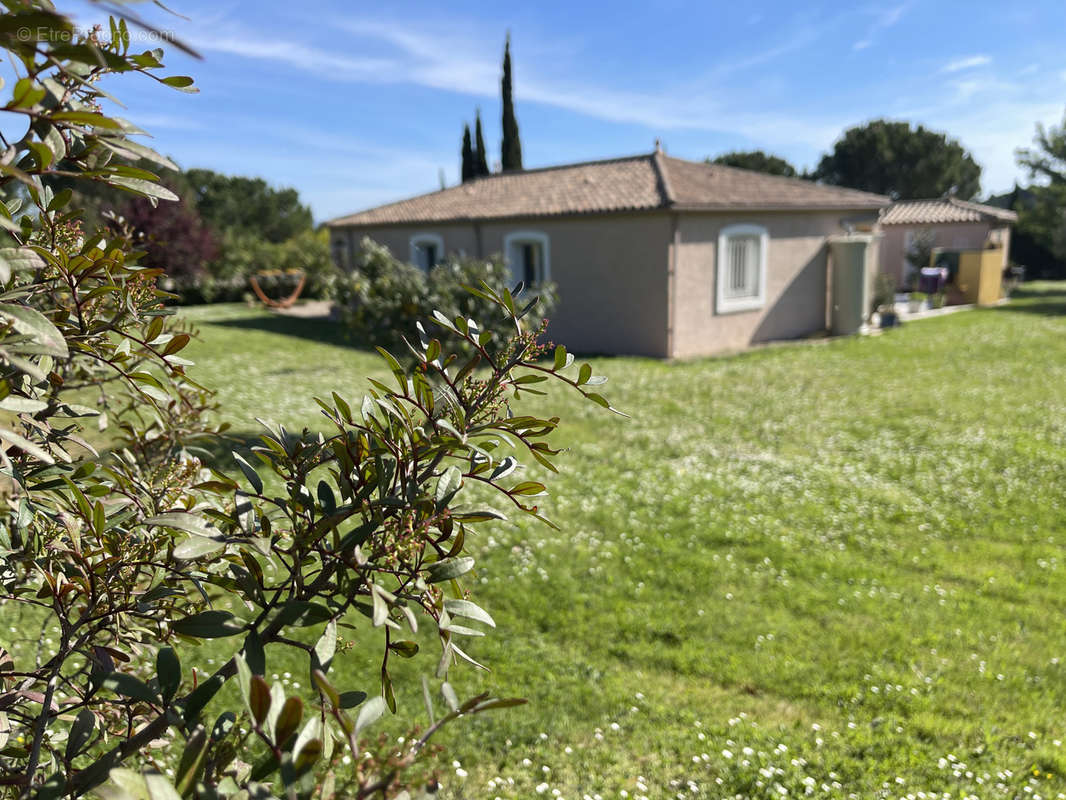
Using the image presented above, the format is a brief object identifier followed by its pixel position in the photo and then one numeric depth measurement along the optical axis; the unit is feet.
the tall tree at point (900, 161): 167.43
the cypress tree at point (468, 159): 107.34
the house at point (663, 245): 49.98
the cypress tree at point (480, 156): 105.58
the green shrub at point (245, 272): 89.25
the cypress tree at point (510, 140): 94.07
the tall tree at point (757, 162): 174.29
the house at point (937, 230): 89.35
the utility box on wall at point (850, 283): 58.39
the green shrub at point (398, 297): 30.01
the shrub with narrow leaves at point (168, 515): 3.49
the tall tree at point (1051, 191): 86.38
